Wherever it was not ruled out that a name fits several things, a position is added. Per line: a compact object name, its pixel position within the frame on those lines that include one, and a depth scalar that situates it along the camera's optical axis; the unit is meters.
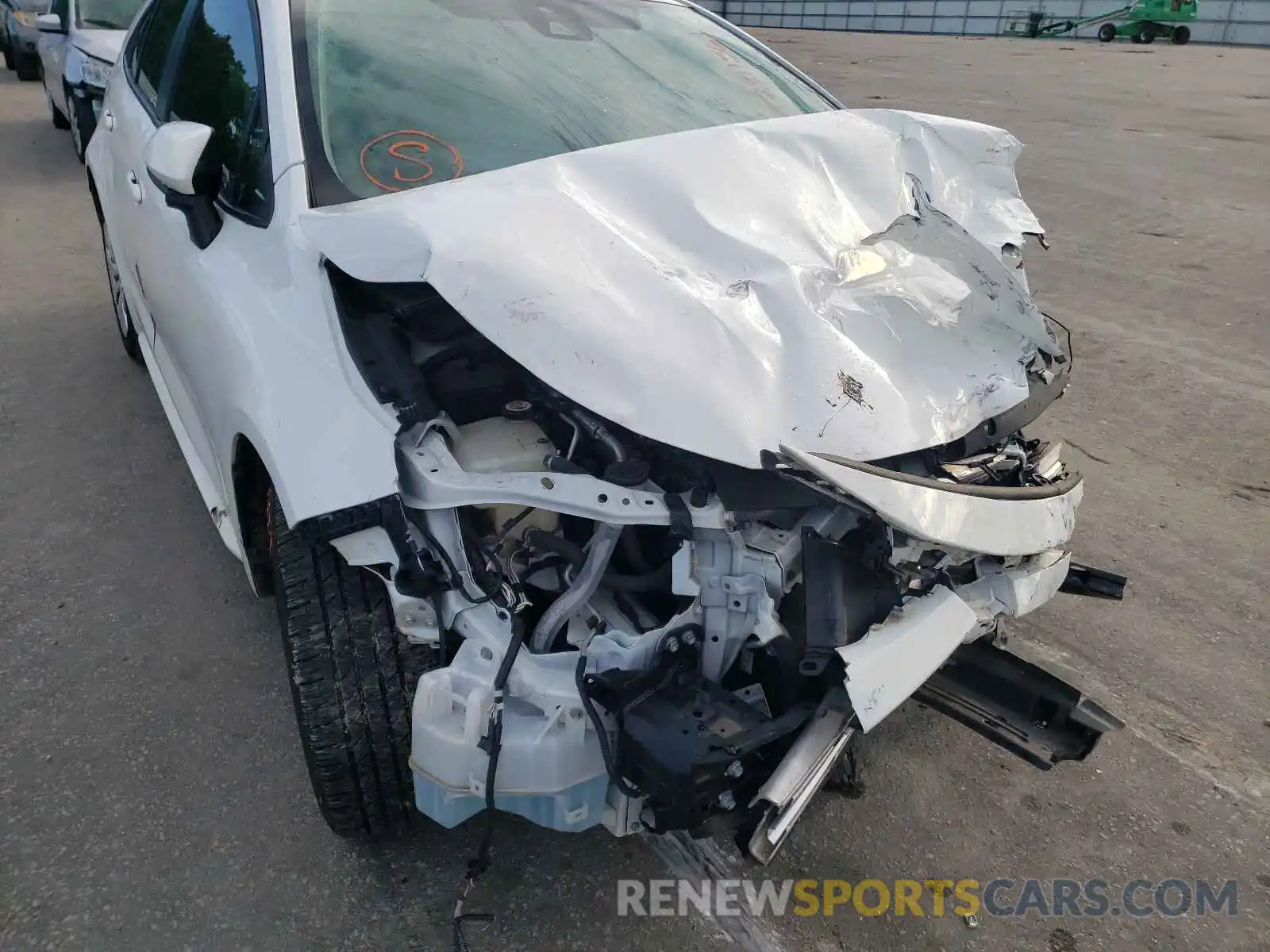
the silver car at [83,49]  6.45
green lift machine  30.69
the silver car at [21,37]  11.78
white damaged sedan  1.77
